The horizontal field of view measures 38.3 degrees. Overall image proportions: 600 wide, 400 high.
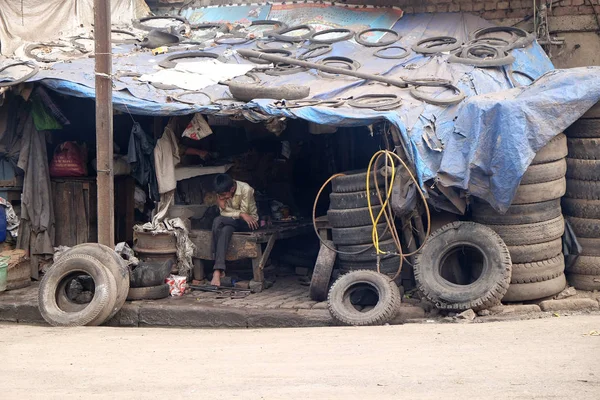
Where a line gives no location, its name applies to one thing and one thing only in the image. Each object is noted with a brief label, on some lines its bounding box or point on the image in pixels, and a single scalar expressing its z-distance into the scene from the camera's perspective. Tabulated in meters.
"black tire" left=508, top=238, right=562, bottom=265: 9.59
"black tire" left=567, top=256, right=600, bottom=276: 9.91
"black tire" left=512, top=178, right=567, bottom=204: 9.55
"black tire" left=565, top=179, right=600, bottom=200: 9.88
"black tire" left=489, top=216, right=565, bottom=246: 9.60
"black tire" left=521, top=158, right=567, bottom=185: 9.52
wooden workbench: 10.96
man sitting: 11.01
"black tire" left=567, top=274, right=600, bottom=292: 9.94
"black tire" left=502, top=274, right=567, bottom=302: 9.58
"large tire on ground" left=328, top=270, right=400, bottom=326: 9.19
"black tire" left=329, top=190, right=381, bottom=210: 10.08
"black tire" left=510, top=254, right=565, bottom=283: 9.57
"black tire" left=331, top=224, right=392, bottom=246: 10.05
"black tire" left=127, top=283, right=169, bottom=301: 10.40
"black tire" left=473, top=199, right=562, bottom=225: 9.61
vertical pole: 9.98
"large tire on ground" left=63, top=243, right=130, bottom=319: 9.84
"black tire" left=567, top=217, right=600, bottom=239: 9.88
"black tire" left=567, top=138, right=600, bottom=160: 9.87
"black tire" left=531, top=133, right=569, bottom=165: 9.50
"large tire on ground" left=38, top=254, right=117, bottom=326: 9.58
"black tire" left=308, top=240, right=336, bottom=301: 10.20
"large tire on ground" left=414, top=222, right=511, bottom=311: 9.23
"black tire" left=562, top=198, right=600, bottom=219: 9.91
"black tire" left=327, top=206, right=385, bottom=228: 10.05
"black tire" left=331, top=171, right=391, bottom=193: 10.07
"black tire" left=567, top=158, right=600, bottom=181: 9.87
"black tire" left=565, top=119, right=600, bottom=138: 9.84
